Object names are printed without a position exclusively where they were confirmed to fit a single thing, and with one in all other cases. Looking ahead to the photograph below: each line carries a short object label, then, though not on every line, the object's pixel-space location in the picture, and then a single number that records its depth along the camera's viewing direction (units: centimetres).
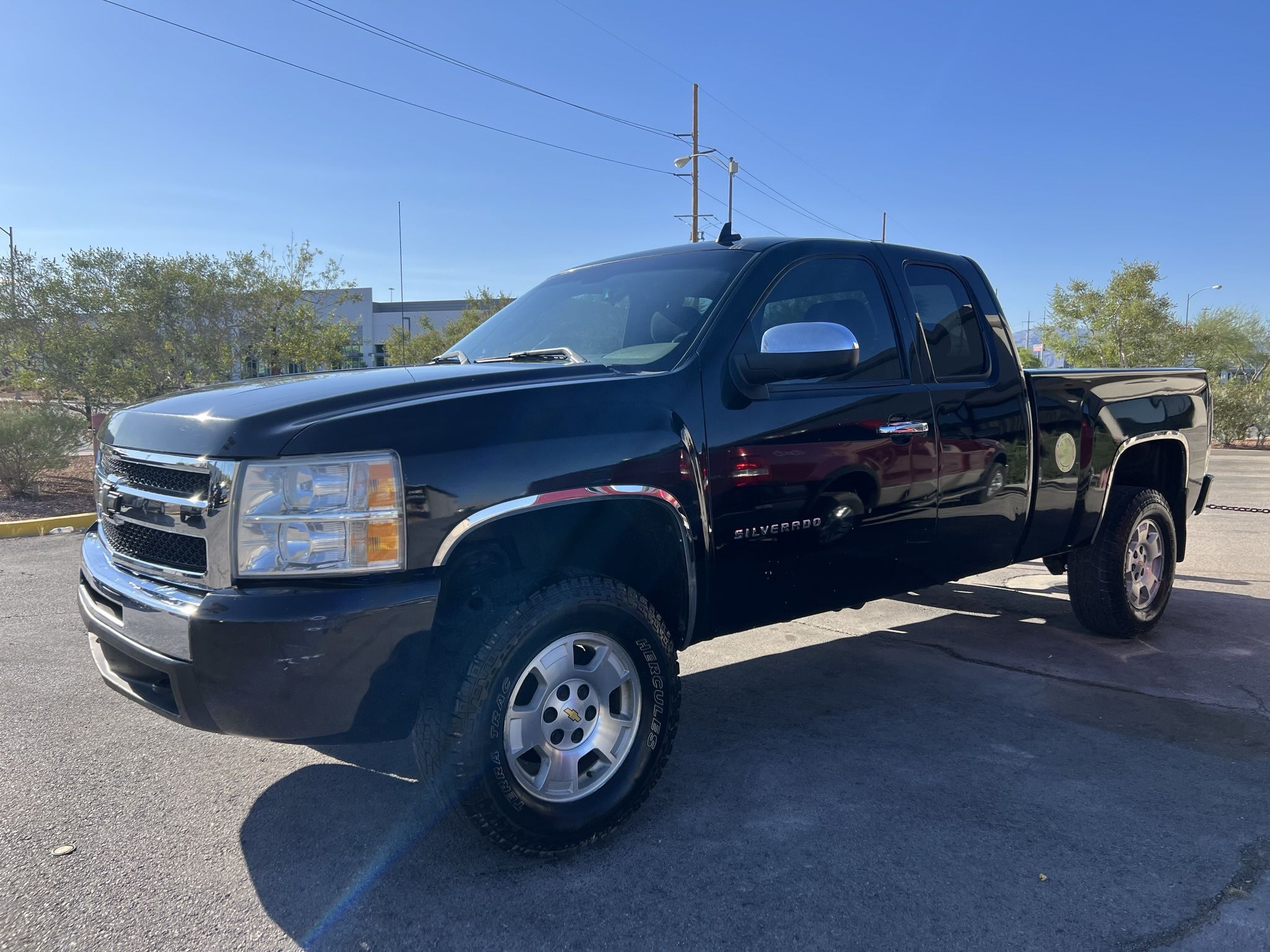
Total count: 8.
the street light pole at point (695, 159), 3111
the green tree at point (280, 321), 1656
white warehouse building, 4797
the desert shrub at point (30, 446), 1135
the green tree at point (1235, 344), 3906
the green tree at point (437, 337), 3266
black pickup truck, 246
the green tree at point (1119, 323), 3088
